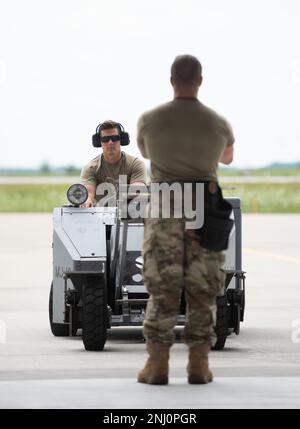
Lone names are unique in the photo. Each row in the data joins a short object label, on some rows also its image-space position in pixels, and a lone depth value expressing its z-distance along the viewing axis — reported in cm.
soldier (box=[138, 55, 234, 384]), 1934
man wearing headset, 2775
